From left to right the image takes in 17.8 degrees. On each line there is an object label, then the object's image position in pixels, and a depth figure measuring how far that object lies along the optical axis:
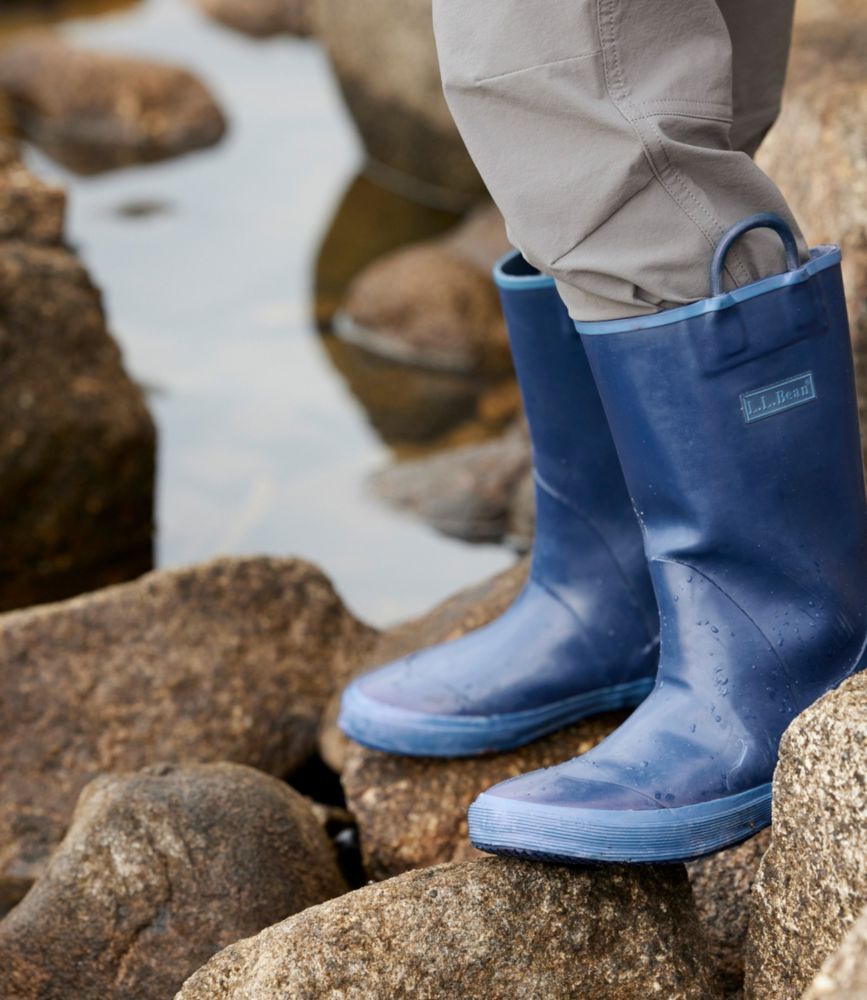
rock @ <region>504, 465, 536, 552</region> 6.70
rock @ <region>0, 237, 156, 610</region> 6.35
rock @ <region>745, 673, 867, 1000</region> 2.51
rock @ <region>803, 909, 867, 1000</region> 1.93
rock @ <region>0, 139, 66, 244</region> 6.54
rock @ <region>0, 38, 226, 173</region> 12.47
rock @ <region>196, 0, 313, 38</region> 15.17
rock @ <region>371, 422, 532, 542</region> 6.86
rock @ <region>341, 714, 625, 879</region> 3.70
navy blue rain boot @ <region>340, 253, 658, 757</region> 3.53
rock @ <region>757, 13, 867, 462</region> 4.68
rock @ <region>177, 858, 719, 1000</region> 2.71
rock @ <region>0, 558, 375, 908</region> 4.39
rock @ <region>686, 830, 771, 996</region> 3.28
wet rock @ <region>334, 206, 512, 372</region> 8.76
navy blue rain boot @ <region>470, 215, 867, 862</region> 2.79
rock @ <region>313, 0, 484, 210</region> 10.88
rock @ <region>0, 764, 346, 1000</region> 3.24
